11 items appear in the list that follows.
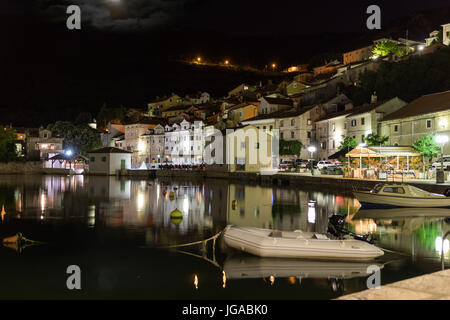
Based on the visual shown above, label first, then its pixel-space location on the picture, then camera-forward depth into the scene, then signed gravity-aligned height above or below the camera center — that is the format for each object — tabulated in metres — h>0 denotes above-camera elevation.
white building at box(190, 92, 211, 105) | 120.50 +19.15
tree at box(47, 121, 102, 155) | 95.56 +5.81
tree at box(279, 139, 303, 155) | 62.97 +2.73
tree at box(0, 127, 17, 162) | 83.56 +3.68
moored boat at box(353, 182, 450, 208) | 23.39 -1.86
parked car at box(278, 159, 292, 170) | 60.18 -0.15
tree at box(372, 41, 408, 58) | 83.94 +23.72
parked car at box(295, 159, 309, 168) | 60.96 +0.44
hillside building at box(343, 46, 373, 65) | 99.00 +27.37
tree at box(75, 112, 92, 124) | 126.40 +14.20
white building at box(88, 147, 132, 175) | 68.81 +0.74
